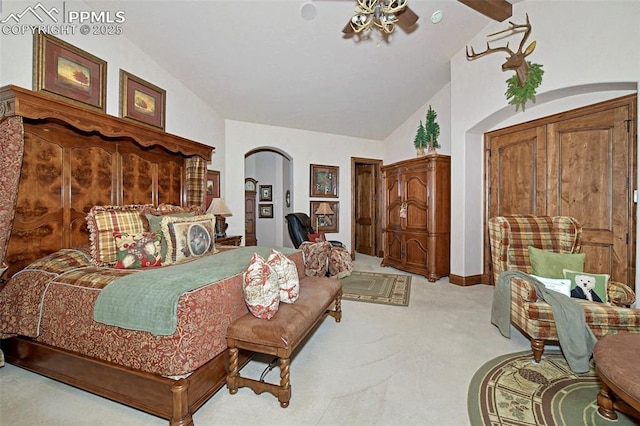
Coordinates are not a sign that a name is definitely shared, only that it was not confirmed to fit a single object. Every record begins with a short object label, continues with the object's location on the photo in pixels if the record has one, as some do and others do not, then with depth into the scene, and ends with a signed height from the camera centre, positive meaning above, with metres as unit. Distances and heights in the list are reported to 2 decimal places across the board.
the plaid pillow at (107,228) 2.43 -0.15
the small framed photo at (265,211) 7.94 +0.03
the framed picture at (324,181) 6.15 +0.67
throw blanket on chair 2.04 -0.85
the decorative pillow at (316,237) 4.76 -0.42
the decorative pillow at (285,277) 2.15 -0.50
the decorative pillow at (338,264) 4.57 -0.83
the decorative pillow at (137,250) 2.38 -0.33
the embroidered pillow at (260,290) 1.87 -0.51
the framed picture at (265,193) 8.00 +0.53
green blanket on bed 1.55 -0.48
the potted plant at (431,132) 5.19 +1.45
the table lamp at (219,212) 4.24 +0.00
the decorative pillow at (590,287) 2.35 -0.61
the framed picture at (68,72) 2.43 +1.29
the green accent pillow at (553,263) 2.59 -0.45
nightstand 4.17 -0.43
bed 1.59 -0.49
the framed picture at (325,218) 6.16 -0.13
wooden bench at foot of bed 1.72 -0.78
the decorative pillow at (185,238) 2.65 -0.25
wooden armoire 4.70 -0.04
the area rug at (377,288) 3.70 -1.10
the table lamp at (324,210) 5.63 +0.04
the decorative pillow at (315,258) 4.27 -0.68
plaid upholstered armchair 2.10 -0.60
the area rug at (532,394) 1.62 -1.16
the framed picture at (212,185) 4.74 +0.44
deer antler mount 3.35 +1.69
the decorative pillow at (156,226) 2.64 -0.14
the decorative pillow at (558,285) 2.42 -0.61
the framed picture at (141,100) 3.21 +1.33
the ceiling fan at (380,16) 2.41 +1.76
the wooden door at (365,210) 7.03 +0.06
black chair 4.85 -0.30
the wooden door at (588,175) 3.00 +0.46
